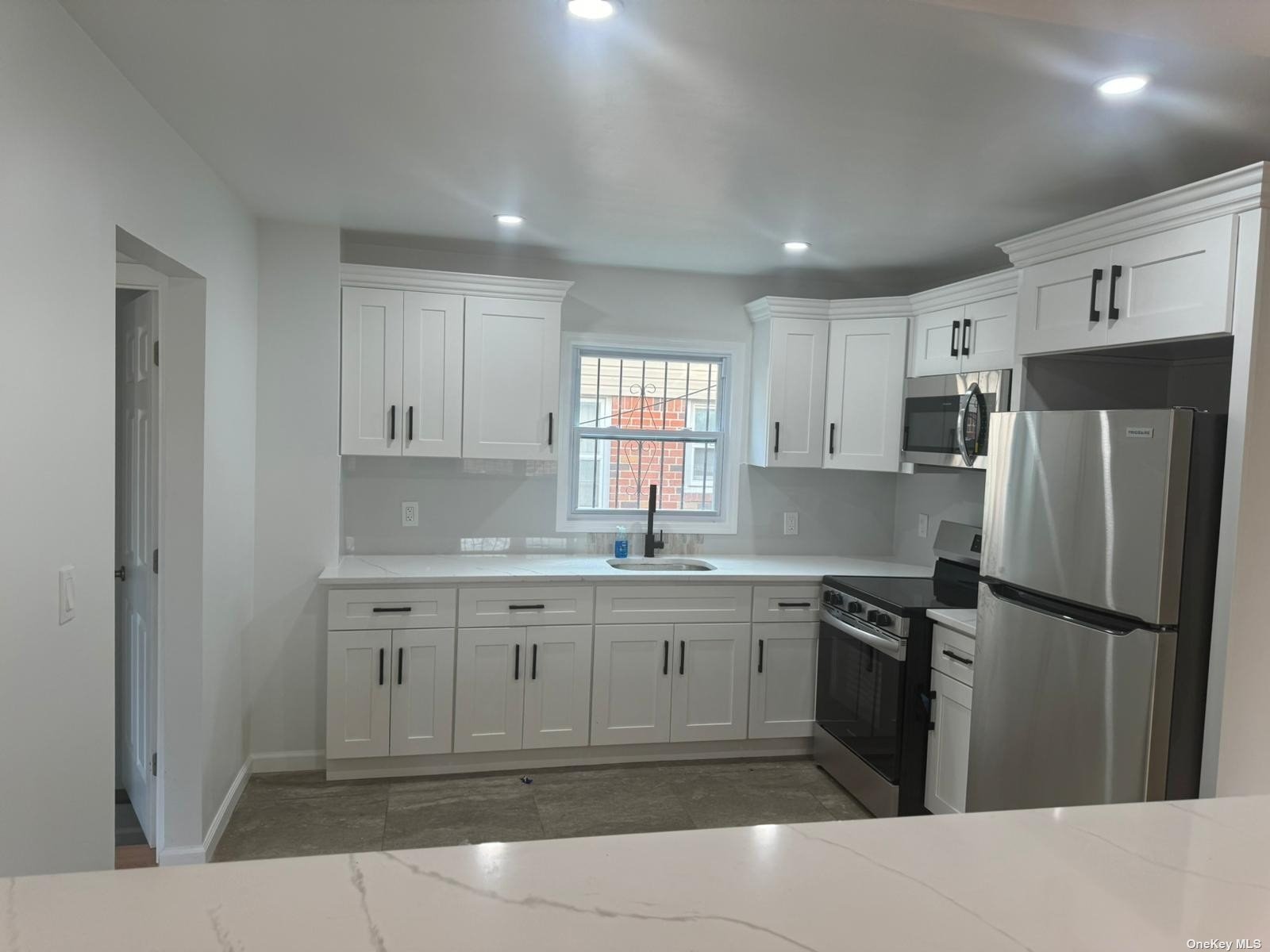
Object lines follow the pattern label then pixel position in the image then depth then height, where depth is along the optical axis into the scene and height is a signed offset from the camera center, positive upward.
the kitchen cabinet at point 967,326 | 3.33 +0.54
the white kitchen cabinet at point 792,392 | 4.25 +0.27
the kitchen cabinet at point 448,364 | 3.77 +0.31
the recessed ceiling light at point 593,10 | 1.66 +0.87
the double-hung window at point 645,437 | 4.43 +0.01
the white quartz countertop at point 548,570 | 3.64 -0.63
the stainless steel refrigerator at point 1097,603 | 2.21 -0.43
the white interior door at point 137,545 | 2.99 -0.48
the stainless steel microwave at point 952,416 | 3.38 +0.15
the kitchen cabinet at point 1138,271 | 2.22 +0.57
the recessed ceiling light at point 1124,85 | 1.92 +0.88
